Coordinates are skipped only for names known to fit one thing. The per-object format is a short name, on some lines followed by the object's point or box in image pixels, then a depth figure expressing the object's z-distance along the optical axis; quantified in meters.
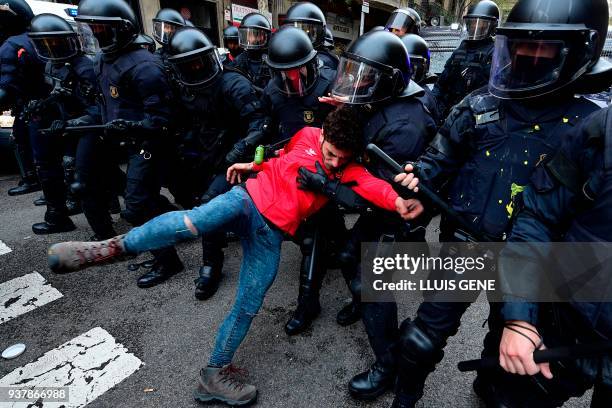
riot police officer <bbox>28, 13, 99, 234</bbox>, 3.44
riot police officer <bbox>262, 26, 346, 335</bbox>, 2.63
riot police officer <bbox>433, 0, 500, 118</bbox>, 4.31
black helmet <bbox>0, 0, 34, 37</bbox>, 4.00
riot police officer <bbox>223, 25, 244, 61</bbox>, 6.45
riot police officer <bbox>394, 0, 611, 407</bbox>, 1.41
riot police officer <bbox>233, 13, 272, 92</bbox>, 5.32
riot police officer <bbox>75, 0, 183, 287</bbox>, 3.02
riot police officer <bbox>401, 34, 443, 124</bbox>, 3.76
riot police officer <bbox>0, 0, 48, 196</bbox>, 3.81
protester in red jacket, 1.92
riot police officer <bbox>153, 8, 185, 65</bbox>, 5.59
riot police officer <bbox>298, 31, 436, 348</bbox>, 2.02
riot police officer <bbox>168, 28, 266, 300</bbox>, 3.04
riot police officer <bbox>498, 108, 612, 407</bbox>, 1.18
